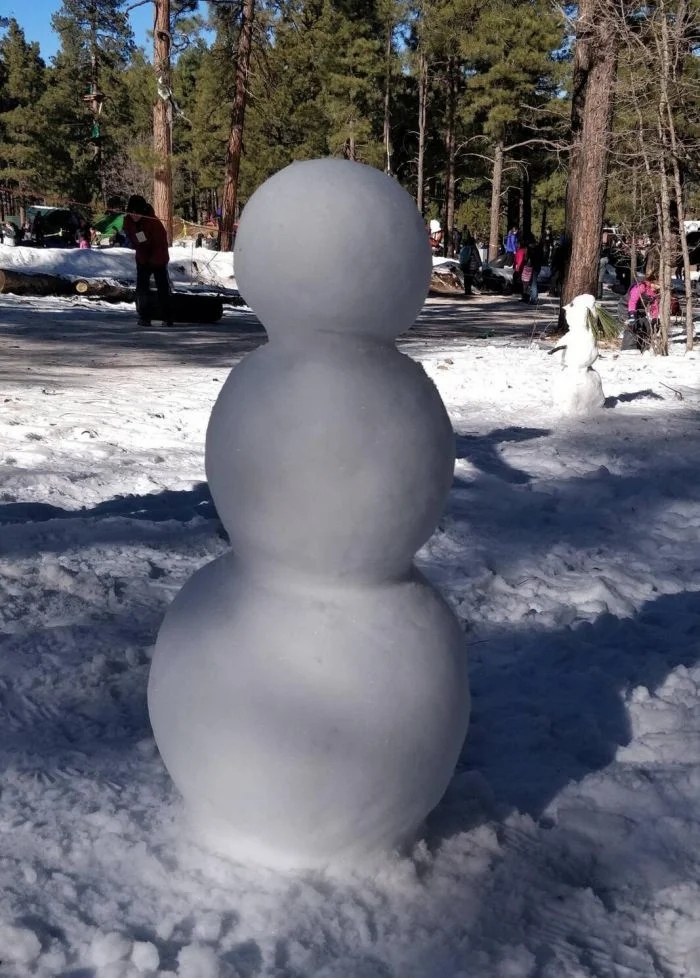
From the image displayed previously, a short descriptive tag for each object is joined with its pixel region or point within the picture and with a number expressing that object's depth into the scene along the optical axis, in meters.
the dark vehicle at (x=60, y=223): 31.70
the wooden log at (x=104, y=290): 16.66
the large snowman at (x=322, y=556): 1.81
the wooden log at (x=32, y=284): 16.33
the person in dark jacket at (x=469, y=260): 23.45
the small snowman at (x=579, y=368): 7.36
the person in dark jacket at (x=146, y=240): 12.20
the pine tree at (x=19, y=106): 41.88
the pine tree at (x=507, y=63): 30.45
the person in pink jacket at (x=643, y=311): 11.54
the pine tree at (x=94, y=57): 39.97
